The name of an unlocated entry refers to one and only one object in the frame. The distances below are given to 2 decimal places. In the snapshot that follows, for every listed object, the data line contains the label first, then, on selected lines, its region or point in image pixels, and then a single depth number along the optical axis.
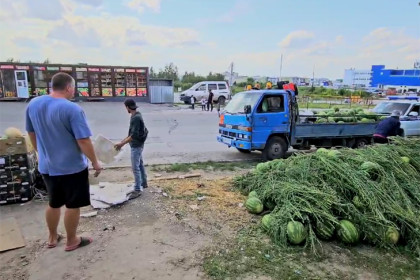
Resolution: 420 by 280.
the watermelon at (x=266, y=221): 4.62
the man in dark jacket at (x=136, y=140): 5.79
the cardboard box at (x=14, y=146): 5.49
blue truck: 9.08
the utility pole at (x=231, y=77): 32.13
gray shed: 33.25
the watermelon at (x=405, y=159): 5.94
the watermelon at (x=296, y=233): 4.23
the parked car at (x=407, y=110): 12.38
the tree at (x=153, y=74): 56.62
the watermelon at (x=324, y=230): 4.39
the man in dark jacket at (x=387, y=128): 8.19
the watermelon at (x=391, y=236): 4.42
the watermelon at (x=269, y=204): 5.29
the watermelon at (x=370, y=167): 5.33
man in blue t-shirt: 3.70
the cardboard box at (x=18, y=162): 5.51
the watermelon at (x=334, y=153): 5.69
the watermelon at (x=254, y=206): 5.20
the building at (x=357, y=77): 89.46
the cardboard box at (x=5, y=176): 5.49
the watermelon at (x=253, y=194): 5.52
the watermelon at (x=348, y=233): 4.37
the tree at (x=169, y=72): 59.12
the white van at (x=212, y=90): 31.27
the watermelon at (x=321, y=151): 5.94
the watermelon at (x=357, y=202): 4.73
